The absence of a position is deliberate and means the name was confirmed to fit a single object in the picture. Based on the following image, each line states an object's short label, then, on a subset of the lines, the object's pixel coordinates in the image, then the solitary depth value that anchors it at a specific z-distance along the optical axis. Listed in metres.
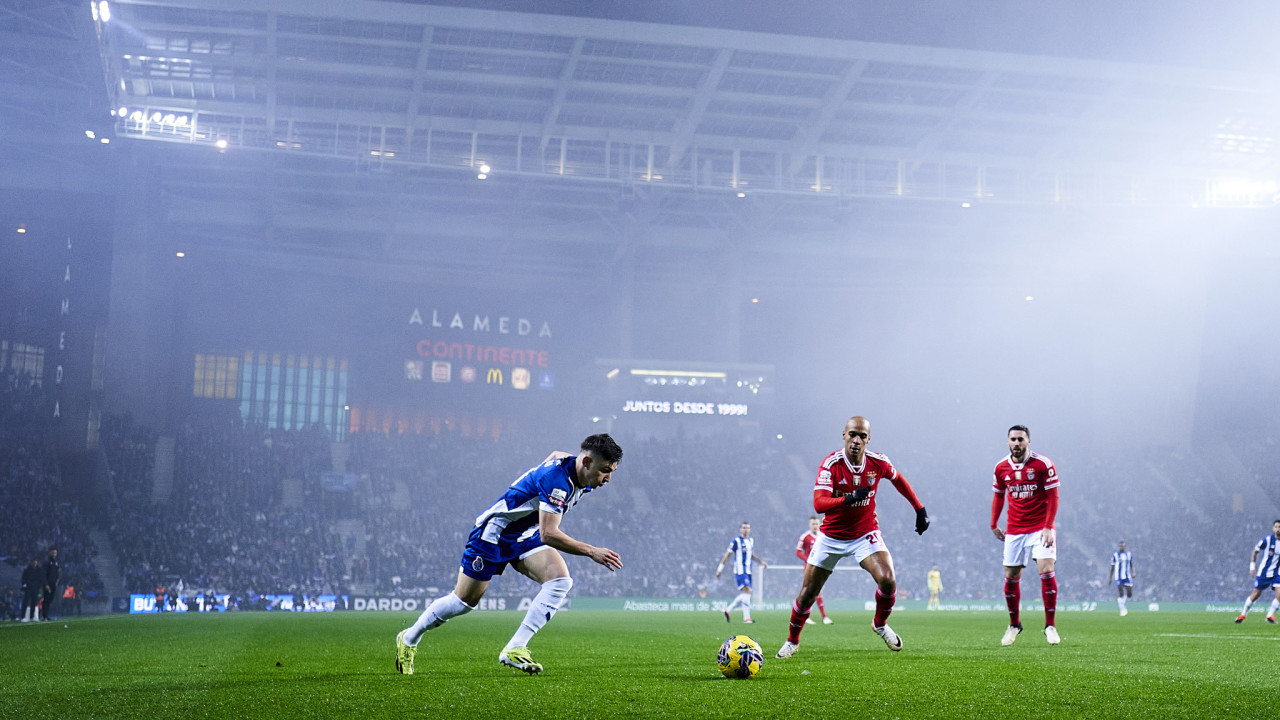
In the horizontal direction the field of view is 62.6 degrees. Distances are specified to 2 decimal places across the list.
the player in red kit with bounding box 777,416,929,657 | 10.50
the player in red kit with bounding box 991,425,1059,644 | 13.11
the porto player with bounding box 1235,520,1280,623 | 21.28
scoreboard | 52.62
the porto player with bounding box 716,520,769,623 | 22.98
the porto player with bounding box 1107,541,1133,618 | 30.44
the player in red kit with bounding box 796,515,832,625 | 21.19
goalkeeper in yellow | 37.55
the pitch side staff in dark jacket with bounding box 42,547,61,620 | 24.97
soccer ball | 8.79
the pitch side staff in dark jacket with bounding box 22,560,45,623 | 25.06
